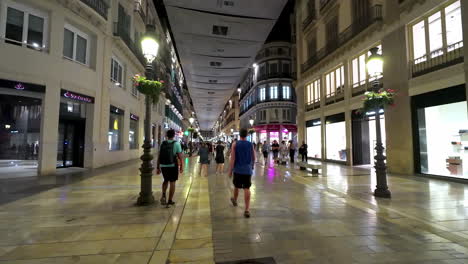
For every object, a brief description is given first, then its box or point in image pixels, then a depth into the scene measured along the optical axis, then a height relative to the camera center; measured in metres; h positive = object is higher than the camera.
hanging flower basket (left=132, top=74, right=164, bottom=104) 6.21 +1.51
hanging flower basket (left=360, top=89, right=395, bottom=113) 7.27 +1.37
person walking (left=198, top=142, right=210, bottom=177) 11.12 -0.56
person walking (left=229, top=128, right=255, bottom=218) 5.10 -0.40
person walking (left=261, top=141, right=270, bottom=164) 16.83 -0.22
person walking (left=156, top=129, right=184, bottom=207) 5.62 -0.38
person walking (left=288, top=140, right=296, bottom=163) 18.08 -0.30
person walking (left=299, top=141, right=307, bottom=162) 16.95 -0.32
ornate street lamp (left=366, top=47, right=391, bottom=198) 6.73 -0.11
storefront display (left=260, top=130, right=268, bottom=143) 38.67 +1.73
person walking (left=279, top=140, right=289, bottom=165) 16.39 -0.41
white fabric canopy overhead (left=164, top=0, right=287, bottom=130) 17.08 +9.64
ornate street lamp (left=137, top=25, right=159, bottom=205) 5.80 +0.31
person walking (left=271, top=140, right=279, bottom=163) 17.15 -0.29
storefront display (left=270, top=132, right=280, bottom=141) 38.18 +1.69
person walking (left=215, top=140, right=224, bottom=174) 11.80 -0.54
